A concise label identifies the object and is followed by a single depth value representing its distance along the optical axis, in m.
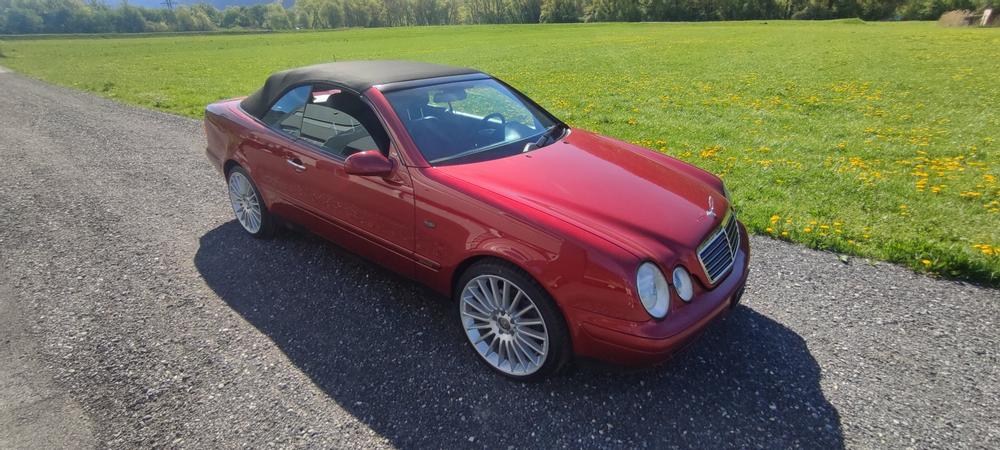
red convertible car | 2.37
